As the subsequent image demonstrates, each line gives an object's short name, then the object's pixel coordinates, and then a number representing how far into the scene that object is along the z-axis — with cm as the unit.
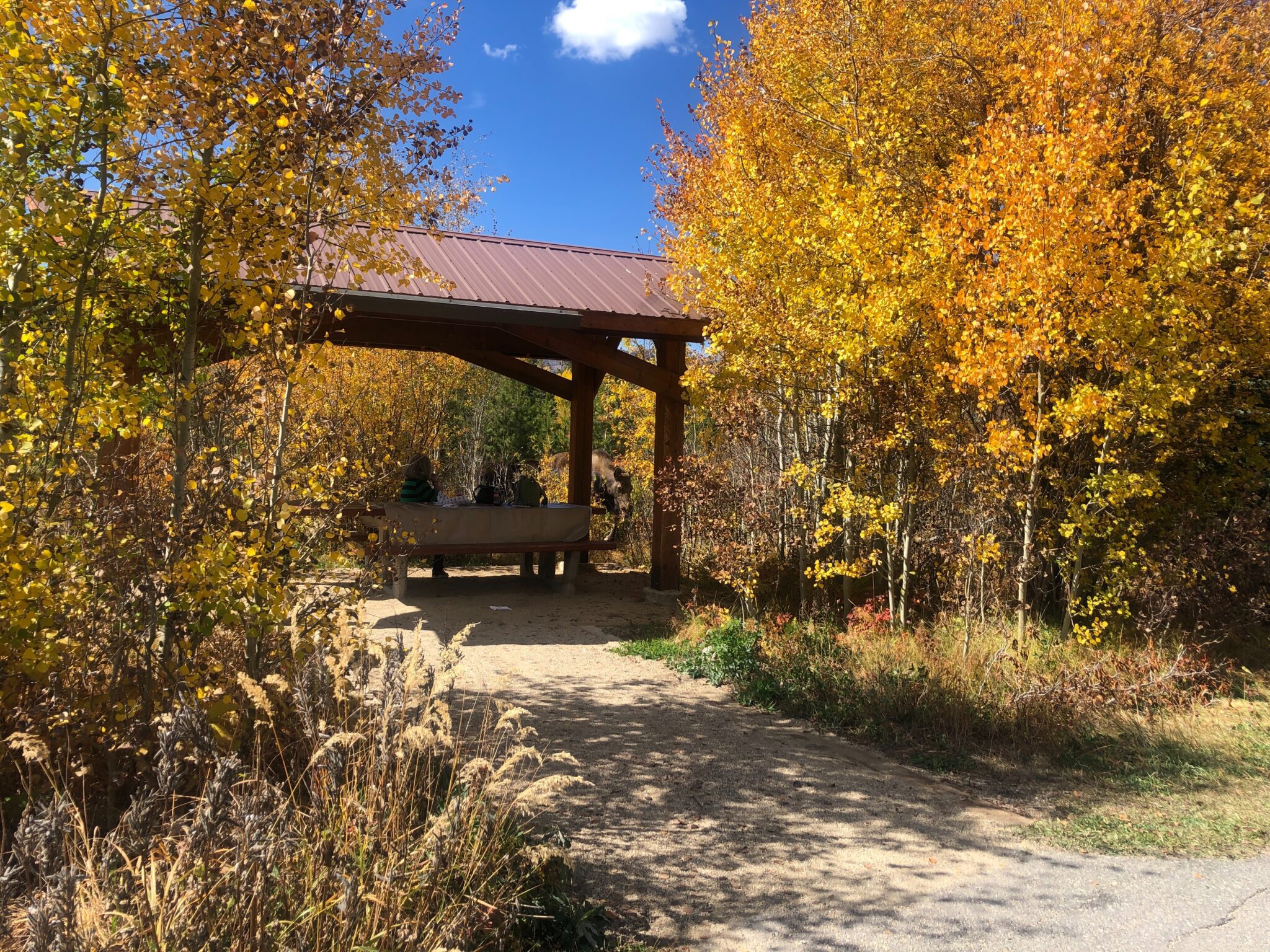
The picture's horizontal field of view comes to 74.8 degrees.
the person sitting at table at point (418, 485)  938
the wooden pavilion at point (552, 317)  799
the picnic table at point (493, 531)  861
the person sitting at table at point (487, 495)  947
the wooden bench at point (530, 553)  855
